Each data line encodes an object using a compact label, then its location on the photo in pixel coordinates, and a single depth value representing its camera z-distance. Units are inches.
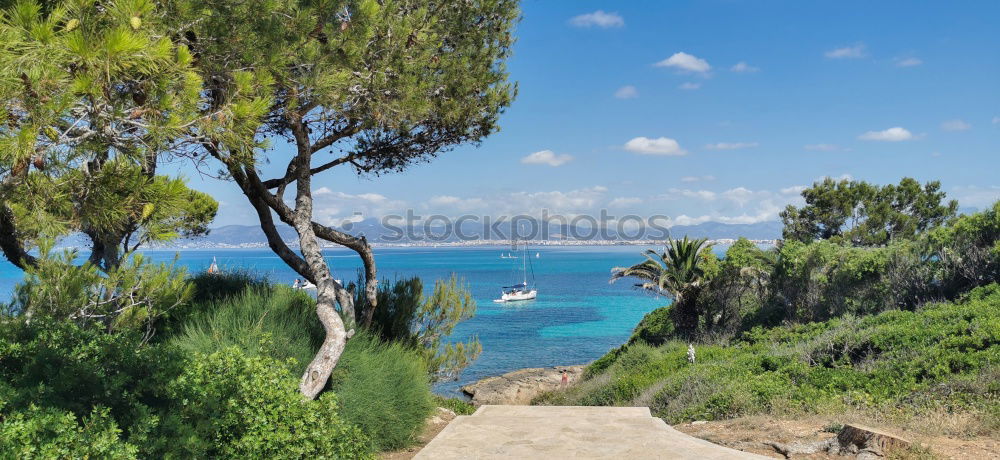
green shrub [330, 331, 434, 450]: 261.6
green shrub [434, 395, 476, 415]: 414.6
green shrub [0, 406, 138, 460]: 129.3
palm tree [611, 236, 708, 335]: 943.7
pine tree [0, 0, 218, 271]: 145.6
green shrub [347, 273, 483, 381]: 430.3
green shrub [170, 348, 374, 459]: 179.2
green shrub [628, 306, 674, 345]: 1003.9
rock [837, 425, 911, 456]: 237.9
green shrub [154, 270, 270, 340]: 328.2
